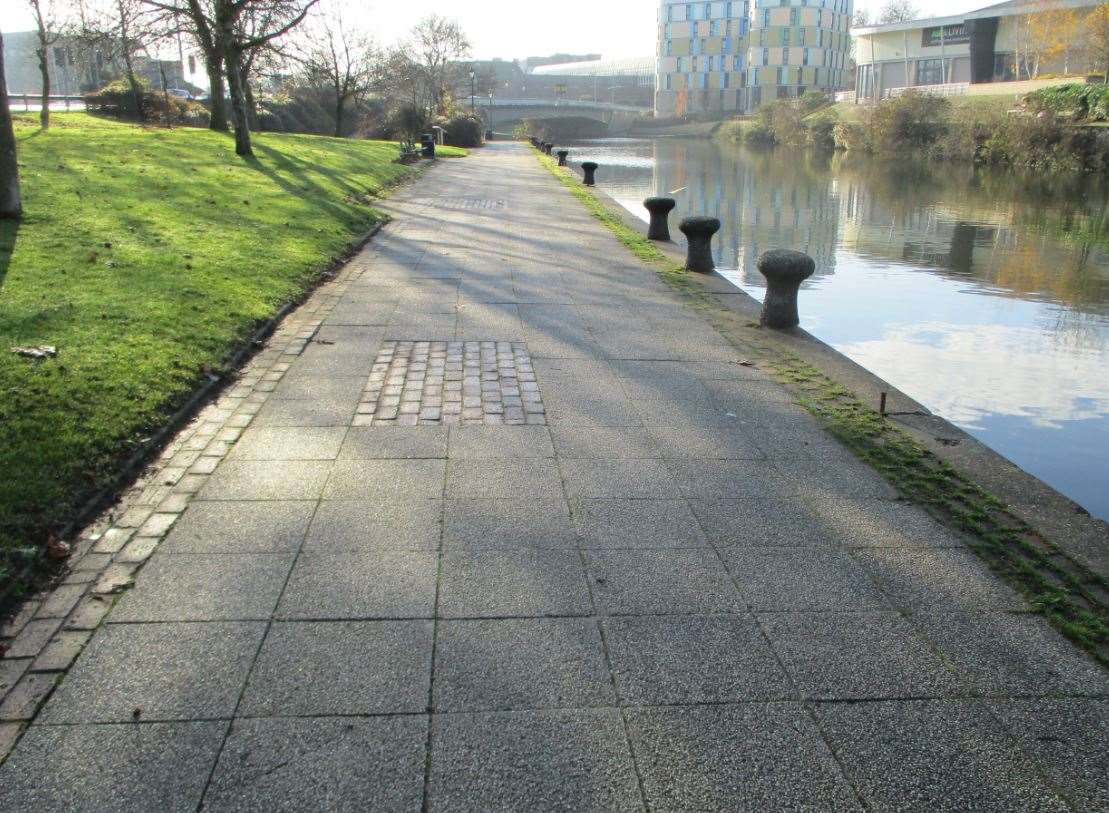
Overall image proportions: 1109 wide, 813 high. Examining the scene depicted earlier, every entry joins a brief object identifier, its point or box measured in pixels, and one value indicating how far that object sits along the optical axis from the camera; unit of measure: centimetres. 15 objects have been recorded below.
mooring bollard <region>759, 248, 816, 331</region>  835
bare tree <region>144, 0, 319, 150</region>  2052
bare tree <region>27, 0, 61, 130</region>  3078
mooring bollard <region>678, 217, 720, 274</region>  1163
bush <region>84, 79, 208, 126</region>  3784
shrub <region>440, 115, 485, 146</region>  5243
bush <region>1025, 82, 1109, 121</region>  4306
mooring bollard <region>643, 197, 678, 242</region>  1462
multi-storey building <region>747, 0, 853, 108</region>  11062
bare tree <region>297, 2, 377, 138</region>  4947
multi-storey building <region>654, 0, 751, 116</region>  11962
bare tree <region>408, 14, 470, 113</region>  6506
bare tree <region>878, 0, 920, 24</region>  11212
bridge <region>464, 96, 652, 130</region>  9788
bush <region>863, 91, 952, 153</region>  5050
